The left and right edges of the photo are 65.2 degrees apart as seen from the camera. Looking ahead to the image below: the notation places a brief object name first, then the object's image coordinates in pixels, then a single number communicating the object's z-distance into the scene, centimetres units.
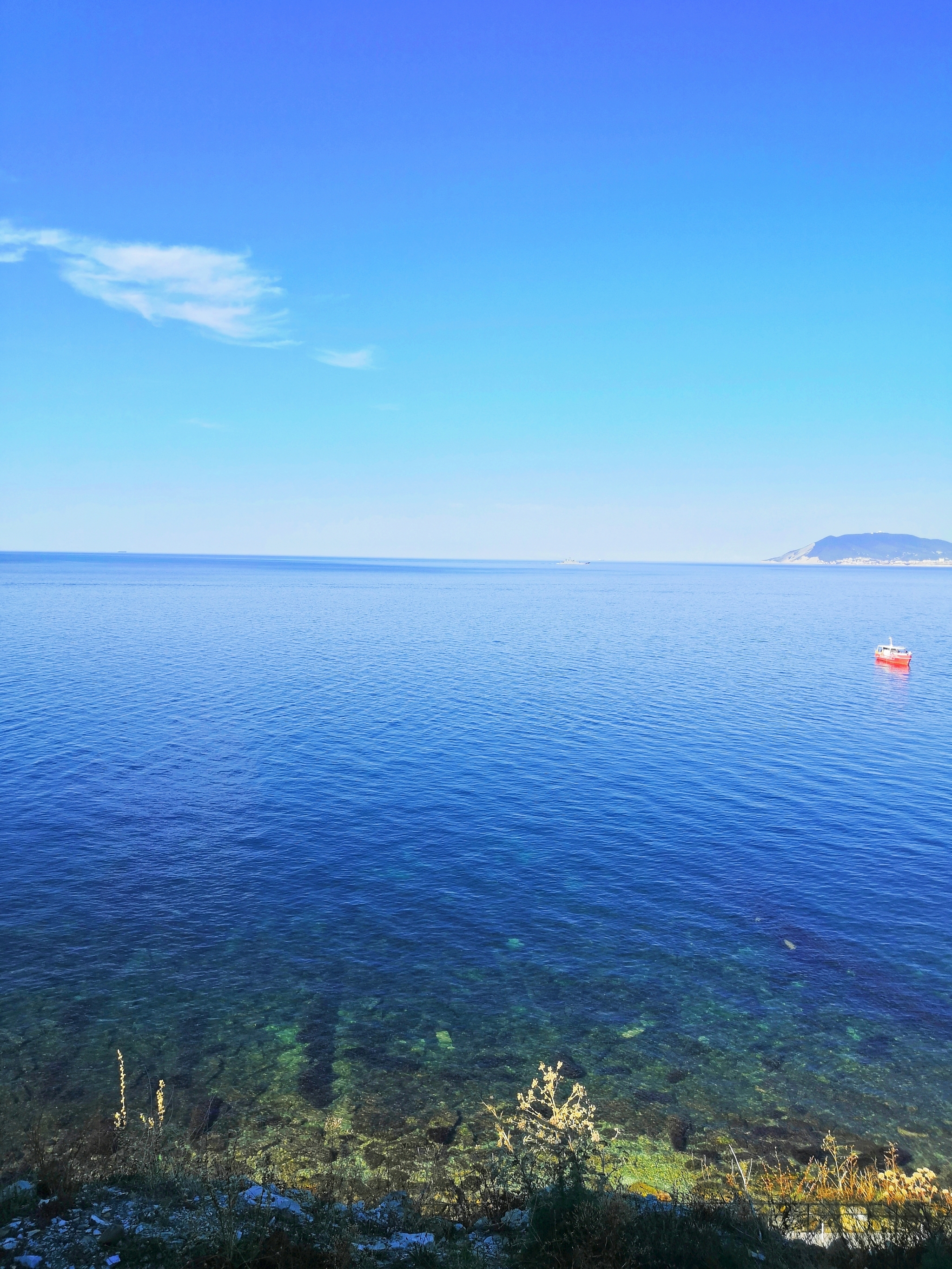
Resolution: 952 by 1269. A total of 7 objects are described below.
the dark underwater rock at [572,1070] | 2830
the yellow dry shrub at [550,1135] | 2239
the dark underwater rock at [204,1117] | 2448
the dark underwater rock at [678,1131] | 2491
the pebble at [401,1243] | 1845
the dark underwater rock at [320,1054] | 2683
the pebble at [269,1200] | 1991
